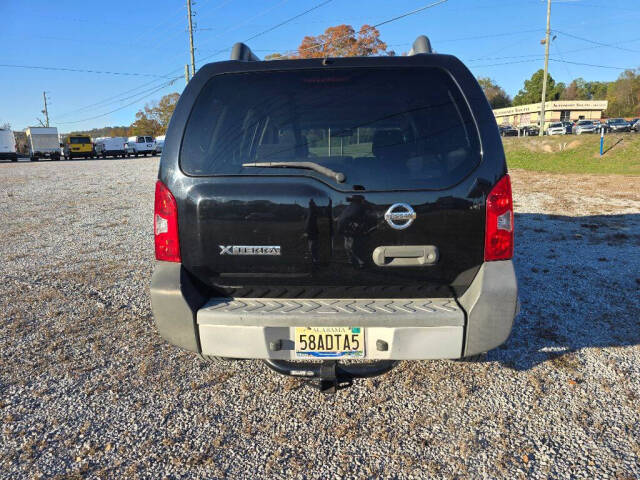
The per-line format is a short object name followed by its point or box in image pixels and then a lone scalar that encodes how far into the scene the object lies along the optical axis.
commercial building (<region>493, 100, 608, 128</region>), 78.75
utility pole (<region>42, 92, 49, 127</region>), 90.69
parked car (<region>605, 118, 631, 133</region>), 42.50
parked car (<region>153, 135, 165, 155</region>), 50.47
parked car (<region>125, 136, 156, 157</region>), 47.72
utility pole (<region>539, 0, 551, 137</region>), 37.03
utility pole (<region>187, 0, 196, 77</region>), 37.23
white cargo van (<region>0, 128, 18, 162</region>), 40.94
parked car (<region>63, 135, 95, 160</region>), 45.34
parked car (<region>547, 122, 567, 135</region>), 44.09
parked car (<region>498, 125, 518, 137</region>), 50.41
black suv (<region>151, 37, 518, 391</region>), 2.25
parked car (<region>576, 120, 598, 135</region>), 41.38
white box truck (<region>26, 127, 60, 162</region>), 41.97
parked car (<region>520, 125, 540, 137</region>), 49.15
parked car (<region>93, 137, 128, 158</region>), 47.62
